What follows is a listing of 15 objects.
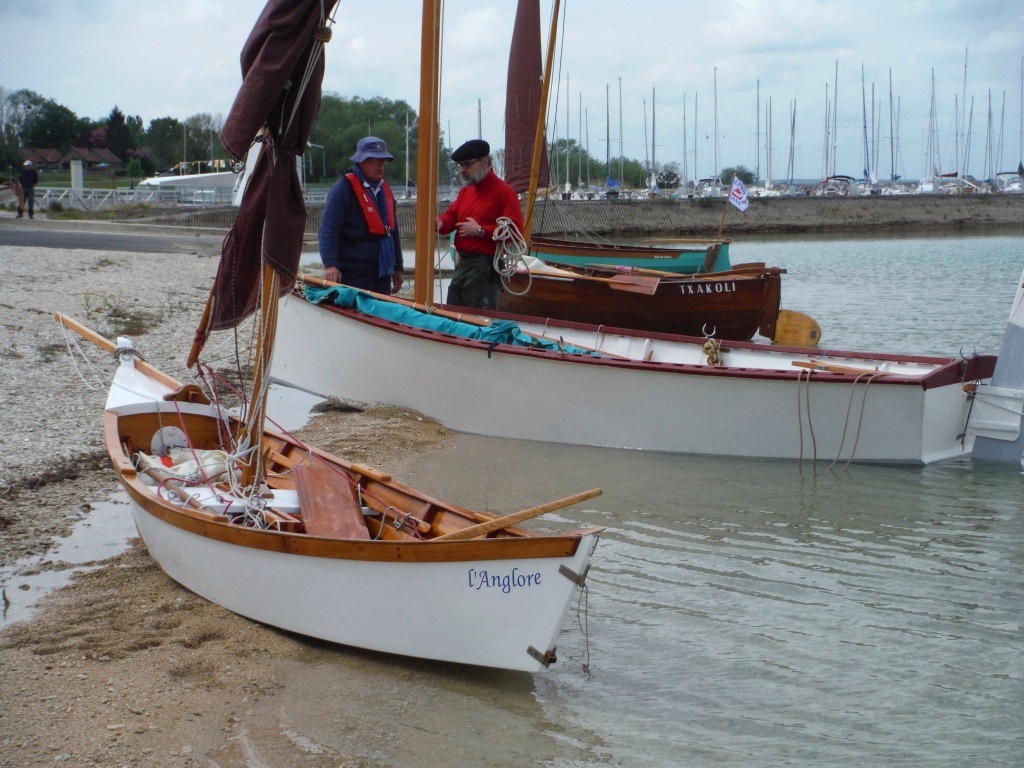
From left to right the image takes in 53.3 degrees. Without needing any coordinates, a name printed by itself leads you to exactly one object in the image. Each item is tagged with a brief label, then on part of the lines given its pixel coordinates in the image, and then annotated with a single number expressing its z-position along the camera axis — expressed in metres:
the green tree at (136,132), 92.62
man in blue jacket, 8.91
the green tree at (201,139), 85.84
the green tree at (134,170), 70.88
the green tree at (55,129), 87.69
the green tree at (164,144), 84.62
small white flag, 17.73
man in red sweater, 9.43
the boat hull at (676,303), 12.66
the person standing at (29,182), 27.92
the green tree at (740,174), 83.46
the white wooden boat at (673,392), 7.73
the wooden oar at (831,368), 7.85
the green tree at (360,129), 80.06
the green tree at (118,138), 91.19
